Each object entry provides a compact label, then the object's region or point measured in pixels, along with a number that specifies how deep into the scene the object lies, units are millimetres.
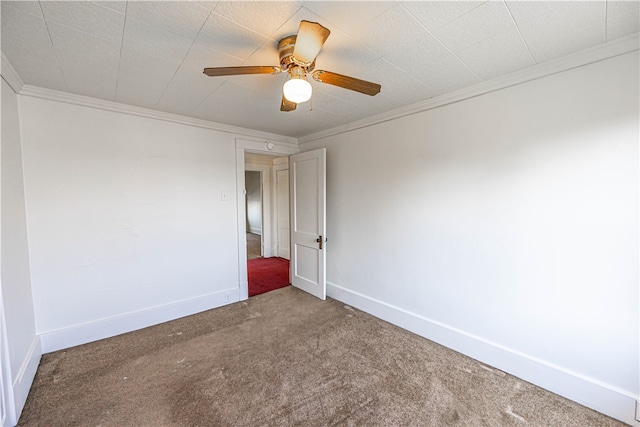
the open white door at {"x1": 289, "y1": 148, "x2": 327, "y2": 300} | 3369
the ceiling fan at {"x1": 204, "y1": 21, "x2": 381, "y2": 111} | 1206
